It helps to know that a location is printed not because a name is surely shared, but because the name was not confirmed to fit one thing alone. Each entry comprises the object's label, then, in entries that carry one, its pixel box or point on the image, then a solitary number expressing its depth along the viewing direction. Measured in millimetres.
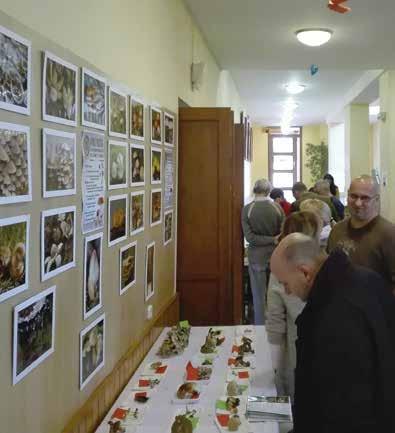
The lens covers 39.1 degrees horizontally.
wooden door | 4574
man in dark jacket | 1652
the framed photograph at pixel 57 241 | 1840
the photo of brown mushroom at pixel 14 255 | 1560
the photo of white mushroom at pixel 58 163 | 1840
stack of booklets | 2299
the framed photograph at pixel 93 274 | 2277
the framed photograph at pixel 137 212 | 2980
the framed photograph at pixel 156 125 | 3453
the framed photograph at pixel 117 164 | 2576
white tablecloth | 2260
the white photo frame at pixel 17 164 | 1540
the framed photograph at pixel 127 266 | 2801
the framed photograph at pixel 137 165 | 2953
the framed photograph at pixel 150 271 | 3402
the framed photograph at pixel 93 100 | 2201
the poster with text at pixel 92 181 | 2238
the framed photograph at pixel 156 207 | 3515
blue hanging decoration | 6677
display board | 1618
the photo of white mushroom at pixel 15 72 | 1543
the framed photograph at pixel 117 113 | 2555
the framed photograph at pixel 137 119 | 2924
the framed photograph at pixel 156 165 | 3479
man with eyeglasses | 3184
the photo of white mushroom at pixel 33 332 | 1655
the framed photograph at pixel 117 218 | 2588
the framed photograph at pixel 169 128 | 3899
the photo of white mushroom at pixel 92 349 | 2271
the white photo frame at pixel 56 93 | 1822
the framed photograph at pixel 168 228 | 3970
